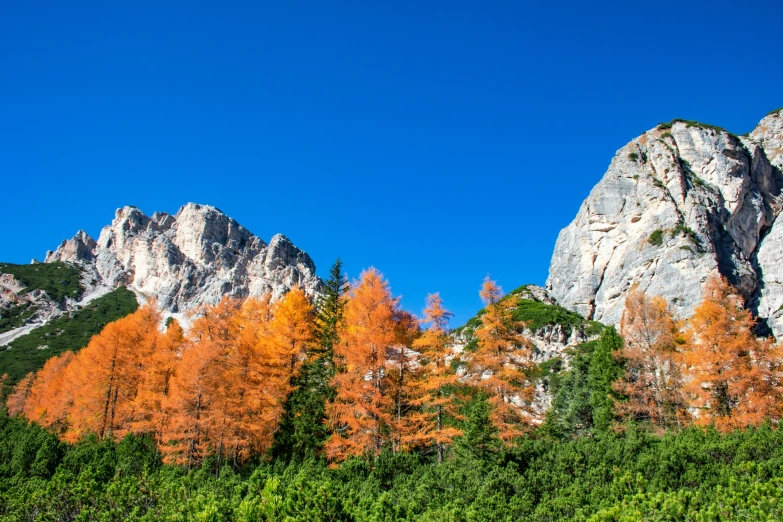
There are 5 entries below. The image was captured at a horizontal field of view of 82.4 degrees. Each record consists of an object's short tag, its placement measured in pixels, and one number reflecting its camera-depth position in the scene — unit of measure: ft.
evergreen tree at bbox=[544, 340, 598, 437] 93.81
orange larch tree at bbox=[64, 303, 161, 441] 82.89
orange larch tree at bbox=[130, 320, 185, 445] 71.26
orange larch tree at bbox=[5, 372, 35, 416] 161.89
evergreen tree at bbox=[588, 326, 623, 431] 82.23
